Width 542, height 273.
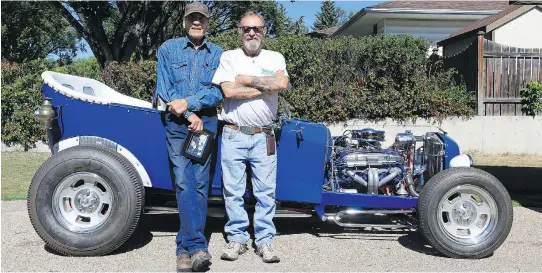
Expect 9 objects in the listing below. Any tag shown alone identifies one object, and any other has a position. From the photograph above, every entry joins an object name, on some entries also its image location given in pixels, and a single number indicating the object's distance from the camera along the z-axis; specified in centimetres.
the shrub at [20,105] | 1220
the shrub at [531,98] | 1252
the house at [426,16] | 1749
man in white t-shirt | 462
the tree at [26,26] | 2294
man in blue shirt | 447
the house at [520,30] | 1625
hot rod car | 470
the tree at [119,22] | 2058
